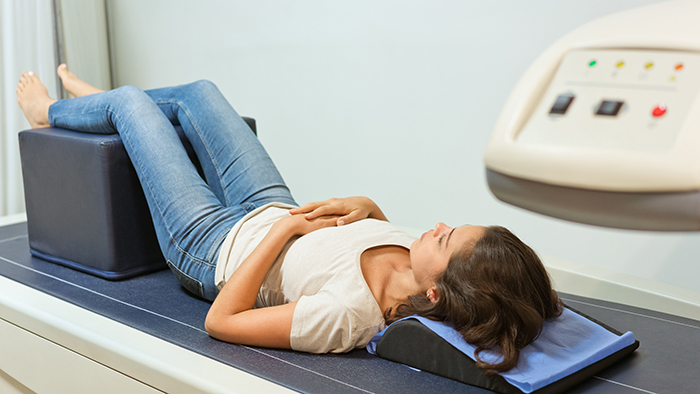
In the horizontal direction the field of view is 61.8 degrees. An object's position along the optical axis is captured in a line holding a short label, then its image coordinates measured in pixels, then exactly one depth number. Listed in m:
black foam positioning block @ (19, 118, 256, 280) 1.67
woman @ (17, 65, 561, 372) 1.14
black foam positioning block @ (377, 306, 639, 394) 1.06
